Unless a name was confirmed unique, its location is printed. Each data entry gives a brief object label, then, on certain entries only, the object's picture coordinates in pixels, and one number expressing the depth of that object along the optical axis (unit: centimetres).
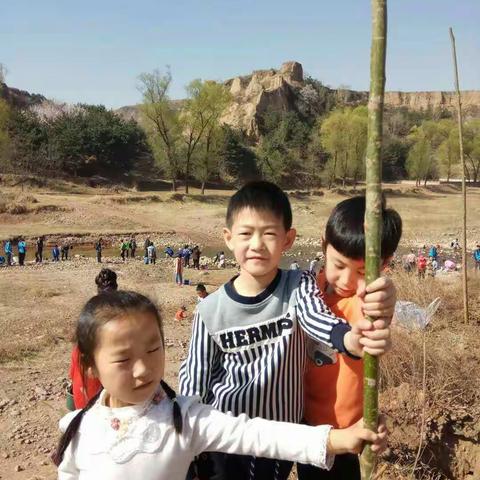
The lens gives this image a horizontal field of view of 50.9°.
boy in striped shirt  180
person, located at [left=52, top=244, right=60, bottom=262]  1964
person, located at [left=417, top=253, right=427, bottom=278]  1371
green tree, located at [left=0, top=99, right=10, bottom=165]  3149
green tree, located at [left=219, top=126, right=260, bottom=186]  4269
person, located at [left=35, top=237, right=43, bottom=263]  1908
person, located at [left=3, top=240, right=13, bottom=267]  1839
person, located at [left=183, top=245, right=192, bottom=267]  1926
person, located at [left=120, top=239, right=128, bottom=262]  2053
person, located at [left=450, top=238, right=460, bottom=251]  2509
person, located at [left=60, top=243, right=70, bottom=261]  2034
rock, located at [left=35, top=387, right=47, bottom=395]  660
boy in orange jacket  188
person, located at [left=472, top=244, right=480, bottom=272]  1682
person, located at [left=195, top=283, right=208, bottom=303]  998
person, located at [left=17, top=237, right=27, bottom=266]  1822
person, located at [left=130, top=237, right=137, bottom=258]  2148
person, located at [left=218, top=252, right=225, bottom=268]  1979
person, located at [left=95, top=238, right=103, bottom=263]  1970
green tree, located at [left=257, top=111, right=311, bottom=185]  4212
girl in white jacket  150
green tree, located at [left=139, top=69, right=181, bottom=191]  3497
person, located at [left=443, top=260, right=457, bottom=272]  1551
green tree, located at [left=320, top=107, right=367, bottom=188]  4078
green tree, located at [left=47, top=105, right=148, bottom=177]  3694
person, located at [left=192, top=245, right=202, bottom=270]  1903
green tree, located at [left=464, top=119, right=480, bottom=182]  4525
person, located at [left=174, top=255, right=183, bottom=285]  1573
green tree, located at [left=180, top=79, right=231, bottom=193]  3456
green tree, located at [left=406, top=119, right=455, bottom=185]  4456
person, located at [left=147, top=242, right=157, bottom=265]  1944
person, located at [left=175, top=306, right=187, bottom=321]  1070
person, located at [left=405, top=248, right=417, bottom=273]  1468
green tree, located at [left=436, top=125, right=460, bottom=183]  4238
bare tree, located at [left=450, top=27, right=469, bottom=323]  678
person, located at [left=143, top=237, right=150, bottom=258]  2084
